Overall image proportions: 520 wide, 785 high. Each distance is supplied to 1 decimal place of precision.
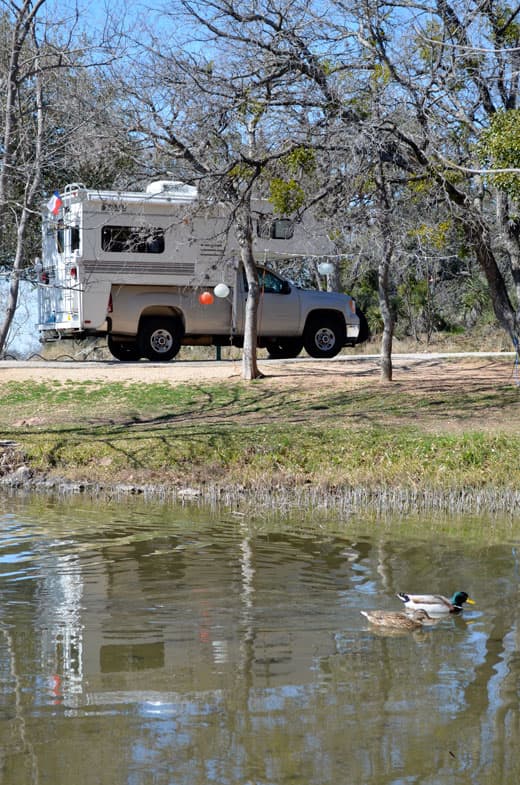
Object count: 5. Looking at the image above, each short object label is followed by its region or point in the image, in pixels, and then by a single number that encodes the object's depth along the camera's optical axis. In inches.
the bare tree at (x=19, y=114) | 609.0
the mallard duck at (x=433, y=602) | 309.9
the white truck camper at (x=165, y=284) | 865.5
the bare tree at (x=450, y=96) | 631.2
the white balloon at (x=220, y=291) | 879.1
